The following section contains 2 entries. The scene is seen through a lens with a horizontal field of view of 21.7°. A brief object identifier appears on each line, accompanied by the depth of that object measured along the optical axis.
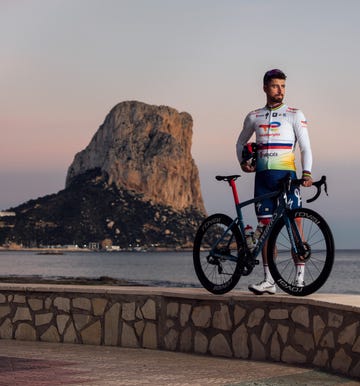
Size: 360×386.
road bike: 9.38
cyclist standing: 9.87
